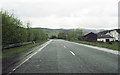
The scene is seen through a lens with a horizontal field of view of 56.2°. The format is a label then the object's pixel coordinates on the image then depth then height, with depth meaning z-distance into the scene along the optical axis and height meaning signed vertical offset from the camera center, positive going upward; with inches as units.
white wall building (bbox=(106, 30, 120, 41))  3055.6 +80.1
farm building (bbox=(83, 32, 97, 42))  3206.2 +22.8
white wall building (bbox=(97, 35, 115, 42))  3176.7 -5.9
